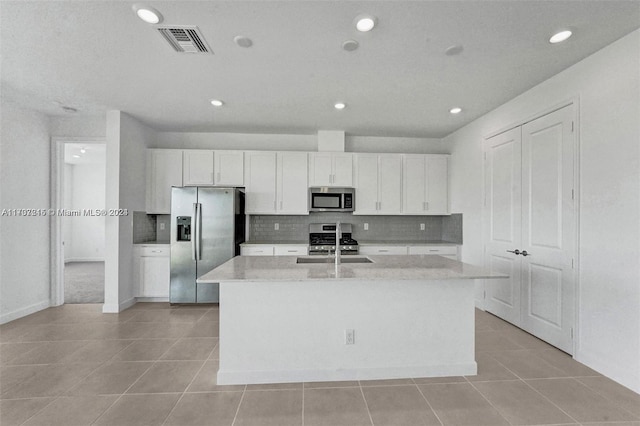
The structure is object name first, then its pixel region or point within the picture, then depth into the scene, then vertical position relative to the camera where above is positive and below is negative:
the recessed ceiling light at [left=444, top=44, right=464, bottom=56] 2.41 +1.37
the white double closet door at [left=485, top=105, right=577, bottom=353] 2.79 -0.13
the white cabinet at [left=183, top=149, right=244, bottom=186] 4.73 +0.73
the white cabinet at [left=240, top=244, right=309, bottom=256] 4.57 -0.55
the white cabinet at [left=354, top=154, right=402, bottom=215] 4.91 +0.50
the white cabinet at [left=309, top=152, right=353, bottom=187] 4.86 +0.74
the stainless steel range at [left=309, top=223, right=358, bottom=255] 4.64 -0.43
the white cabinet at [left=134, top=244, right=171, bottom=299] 4.43 -0.83
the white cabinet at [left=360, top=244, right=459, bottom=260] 4.70 -0.56
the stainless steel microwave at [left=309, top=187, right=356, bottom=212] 4.85 +0.22
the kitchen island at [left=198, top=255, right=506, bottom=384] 2.34 -0.92
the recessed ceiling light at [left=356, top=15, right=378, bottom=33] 2.05 +1.36
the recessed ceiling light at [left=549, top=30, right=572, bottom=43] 2.23 +1.37
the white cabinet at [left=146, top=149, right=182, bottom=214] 4.69 +0.59
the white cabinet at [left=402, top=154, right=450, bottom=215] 4.97 +0.49
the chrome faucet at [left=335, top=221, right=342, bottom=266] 2.56 -0.34
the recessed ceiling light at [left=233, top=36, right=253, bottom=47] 2.30 +1.36
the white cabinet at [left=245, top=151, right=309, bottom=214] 4.81 +0.51
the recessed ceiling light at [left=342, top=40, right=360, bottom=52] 2.35 +1.36
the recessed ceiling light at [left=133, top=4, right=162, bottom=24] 1.97 +1.36
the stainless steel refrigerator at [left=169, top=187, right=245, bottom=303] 4.34 -0.35
